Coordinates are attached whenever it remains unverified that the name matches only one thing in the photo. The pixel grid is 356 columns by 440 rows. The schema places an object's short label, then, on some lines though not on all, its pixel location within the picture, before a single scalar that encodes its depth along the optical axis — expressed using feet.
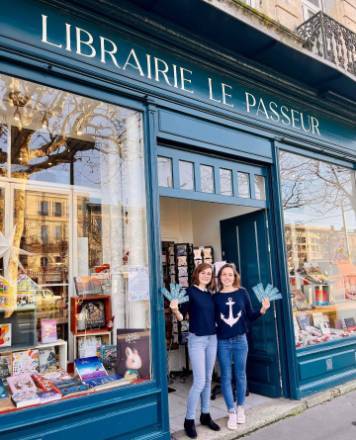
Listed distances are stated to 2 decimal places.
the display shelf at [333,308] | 18.27
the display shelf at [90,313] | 13.88
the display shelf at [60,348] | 13.22
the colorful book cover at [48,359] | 13.06
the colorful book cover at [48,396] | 9.87
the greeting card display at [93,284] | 14.05
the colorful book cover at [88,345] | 13.61
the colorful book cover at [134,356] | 11.59
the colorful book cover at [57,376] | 11.48
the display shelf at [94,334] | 13.32
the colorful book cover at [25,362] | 12.65
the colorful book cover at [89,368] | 11.82
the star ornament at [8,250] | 14.87
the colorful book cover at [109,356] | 12.24
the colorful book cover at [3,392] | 10.18
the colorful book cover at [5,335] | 12.89
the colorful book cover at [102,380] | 11.14
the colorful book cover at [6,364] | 12.37
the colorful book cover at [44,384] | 10.49
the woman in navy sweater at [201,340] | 11.74
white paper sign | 11.95
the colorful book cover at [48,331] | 14.16
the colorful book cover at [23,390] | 9.69
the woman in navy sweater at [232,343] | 12.42
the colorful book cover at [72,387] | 10.60
